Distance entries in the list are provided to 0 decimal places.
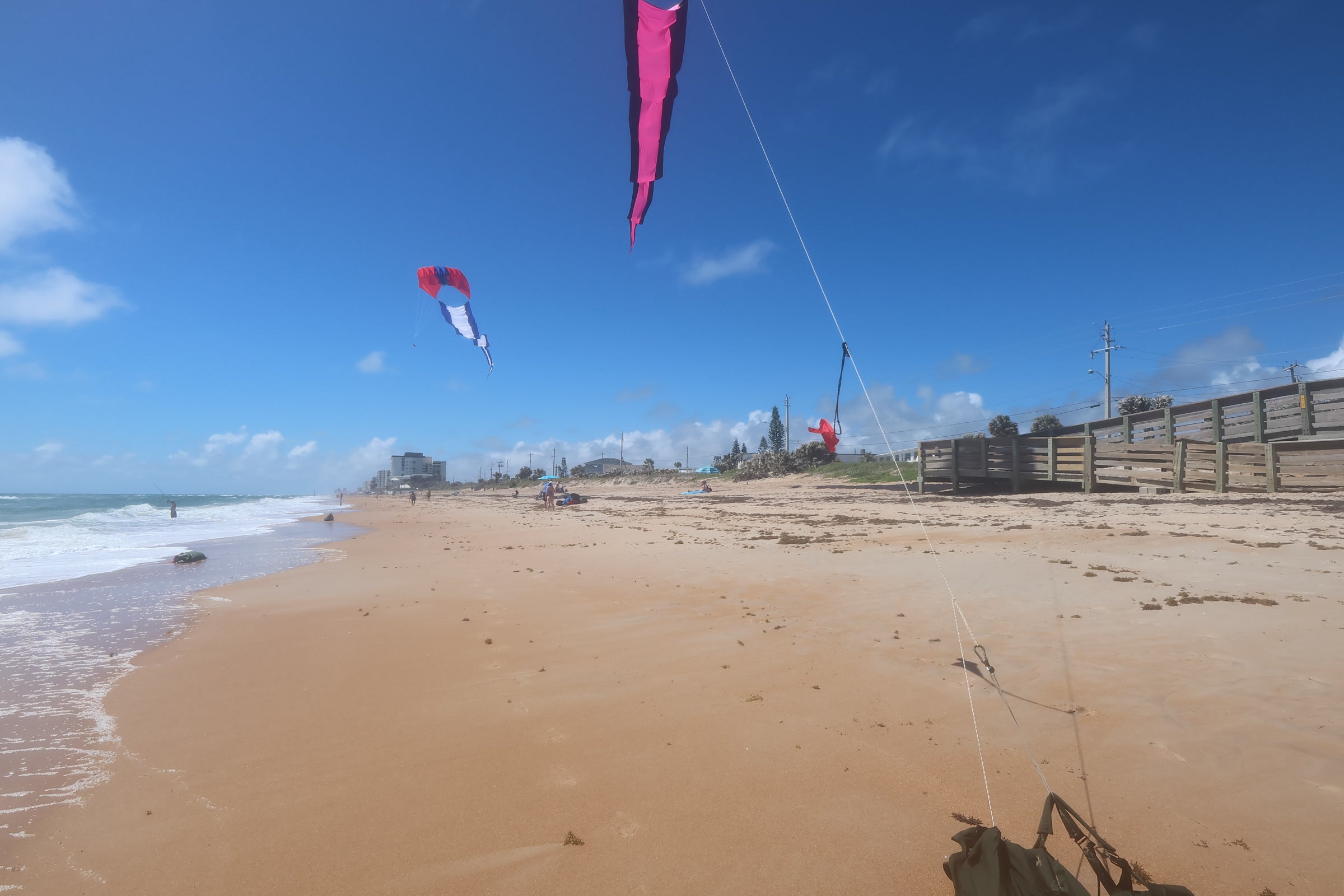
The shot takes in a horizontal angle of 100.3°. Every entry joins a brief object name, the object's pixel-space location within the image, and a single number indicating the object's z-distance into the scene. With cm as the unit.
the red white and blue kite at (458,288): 2266
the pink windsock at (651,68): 476
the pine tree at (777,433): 9538
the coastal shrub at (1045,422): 3059
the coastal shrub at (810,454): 4916
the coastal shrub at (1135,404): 3008
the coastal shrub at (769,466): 4797
